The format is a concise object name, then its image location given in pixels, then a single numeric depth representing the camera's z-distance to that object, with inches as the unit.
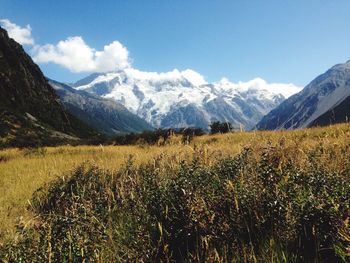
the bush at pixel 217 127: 934.9
